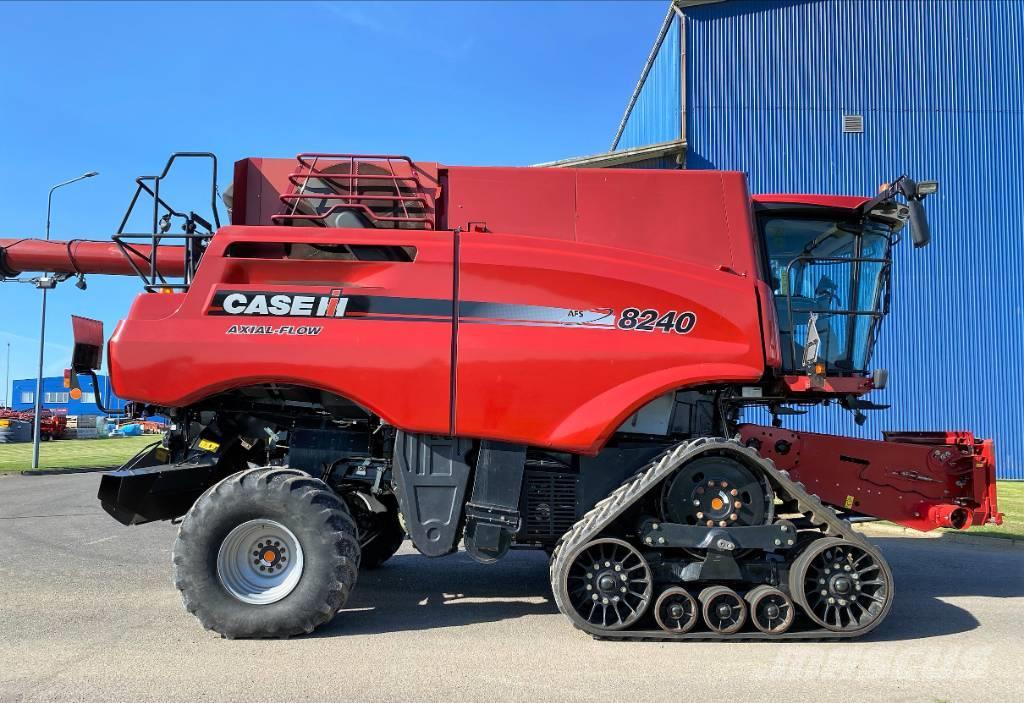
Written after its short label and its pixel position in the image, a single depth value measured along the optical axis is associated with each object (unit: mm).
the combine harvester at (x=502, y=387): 4988
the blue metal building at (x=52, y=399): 45094
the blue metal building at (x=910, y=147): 16250
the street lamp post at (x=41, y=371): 17916
